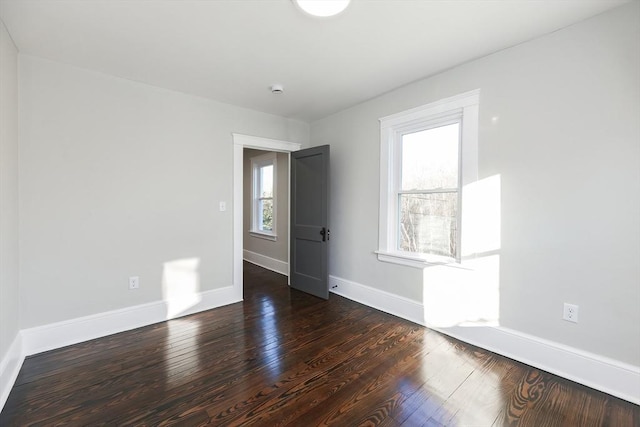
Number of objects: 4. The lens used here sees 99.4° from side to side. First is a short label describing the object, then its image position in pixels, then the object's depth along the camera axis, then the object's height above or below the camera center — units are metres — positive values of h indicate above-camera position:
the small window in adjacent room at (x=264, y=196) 5.14 +0.26
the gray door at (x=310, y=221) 3.62 -0.17
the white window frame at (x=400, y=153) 2.48 +0.59
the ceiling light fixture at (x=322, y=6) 1.68 +1.28
